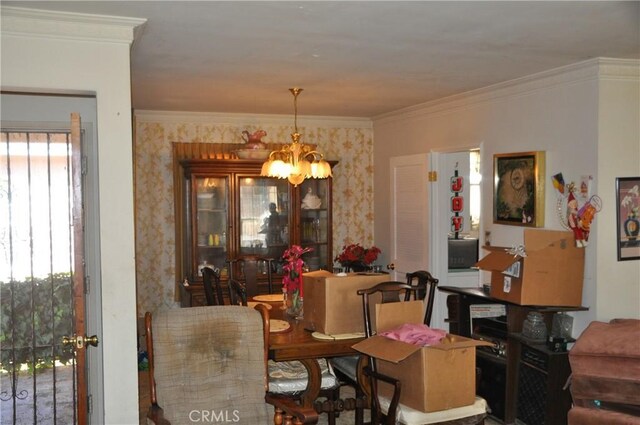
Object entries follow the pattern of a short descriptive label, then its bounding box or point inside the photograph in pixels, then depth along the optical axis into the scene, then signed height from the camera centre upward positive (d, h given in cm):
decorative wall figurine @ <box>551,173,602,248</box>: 408 -8
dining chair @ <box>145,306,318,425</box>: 316 -82
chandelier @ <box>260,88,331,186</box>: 461 +26
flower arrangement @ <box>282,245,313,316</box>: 415 -51
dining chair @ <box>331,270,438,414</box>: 394 -99
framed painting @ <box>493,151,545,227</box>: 446 +7
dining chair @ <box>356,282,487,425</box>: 313 -103
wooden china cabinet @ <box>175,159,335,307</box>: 615 -17
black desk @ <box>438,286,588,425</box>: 397 -114
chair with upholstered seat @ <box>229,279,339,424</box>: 376 -105
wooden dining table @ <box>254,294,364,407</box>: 344 -80
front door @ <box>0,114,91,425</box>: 302 -36
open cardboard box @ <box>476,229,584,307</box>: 405 -46
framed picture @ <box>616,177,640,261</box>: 411 -12
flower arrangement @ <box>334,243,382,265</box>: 653 -56
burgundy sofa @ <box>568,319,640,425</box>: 320 -90
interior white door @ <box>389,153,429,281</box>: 588 -13
